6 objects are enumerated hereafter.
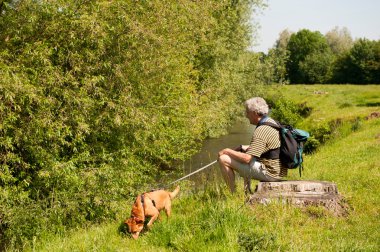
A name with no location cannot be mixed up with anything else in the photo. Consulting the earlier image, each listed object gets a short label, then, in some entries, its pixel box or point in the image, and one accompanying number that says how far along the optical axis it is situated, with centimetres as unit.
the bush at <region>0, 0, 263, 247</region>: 903
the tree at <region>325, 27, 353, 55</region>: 9831
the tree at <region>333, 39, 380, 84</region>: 6106
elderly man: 695
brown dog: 619
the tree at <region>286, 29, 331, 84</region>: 8206
